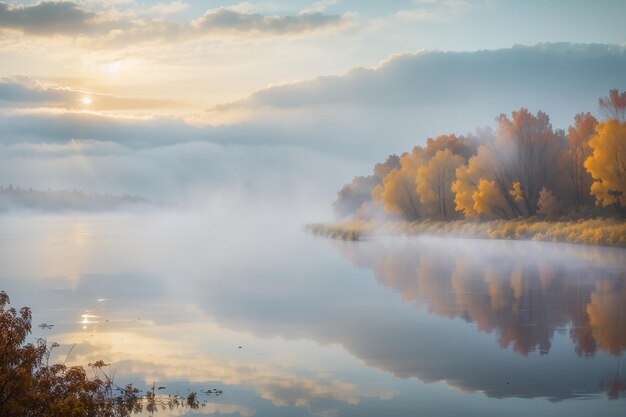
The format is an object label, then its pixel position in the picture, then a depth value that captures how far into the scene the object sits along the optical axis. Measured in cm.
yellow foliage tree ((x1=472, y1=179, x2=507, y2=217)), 8631
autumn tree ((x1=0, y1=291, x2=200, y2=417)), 1366
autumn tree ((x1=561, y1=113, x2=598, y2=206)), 8275
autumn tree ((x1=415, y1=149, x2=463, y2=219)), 10244
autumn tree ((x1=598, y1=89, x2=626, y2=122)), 7508
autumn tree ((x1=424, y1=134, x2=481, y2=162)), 11375
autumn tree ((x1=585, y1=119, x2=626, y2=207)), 6875
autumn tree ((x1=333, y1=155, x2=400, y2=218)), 15362
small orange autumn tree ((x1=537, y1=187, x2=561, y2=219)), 8088
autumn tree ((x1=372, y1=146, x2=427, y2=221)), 10812
